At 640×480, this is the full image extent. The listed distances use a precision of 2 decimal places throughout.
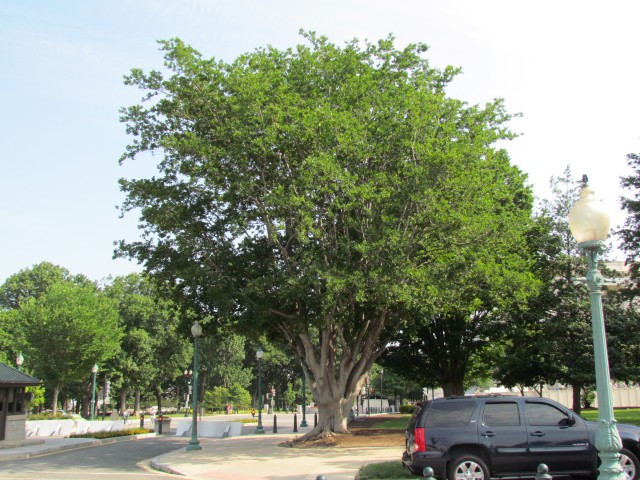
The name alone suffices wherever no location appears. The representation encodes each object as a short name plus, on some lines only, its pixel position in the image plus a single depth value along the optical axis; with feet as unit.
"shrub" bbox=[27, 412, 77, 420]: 118.01
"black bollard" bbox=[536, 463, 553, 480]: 24.56
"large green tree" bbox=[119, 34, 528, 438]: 62.28
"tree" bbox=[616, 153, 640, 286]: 92.73
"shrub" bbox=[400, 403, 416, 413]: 179.31
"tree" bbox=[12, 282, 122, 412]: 147.95
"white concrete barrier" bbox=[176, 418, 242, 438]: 95.71
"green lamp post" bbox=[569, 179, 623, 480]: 23.94
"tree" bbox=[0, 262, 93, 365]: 275.18
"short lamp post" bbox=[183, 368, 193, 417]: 278.95
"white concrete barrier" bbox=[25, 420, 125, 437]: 103.45
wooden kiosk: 78.69
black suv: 36.50
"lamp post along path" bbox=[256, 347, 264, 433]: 102.99
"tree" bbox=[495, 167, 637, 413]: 96.02
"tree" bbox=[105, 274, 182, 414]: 206.69
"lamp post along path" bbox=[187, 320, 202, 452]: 69.05
